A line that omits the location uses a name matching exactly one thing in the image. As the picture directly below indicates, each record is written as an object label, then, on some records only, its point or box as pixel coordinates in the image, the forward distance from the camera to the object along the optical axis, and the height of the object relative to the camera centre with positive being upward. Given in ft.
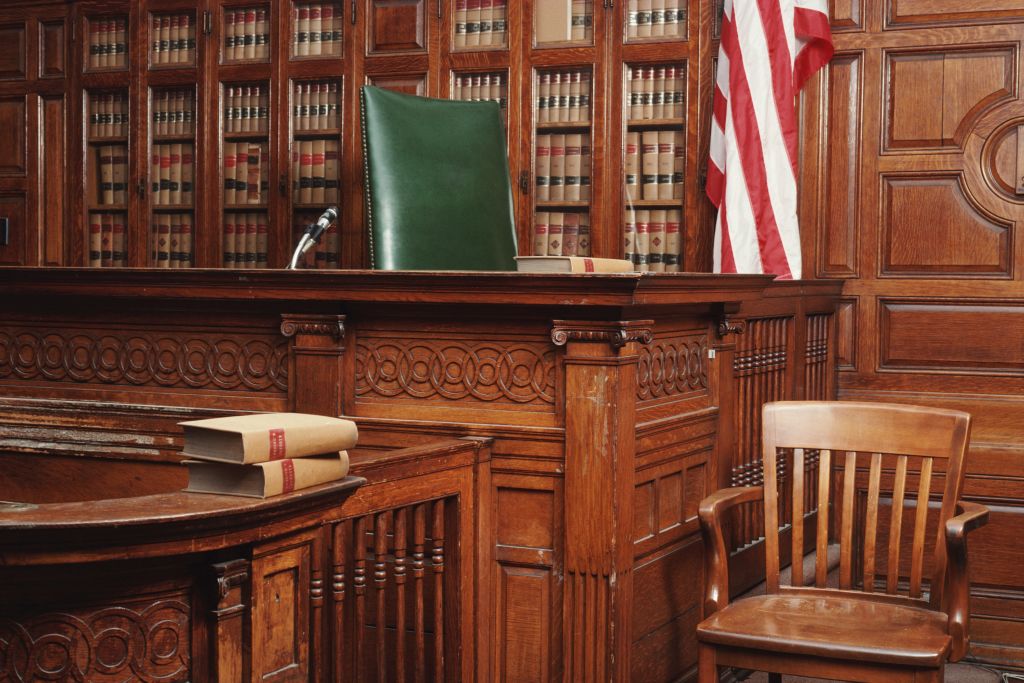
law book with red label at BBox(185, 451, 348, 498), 4.92 -0.82
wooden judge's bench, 7.45 -0.91
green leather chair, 11.31 +1.13
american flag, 13.35 +2.01
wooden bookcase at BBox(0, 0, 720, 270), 14.98 +2.58
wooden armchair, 7.14 -2.06
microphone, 10.15 +0.56
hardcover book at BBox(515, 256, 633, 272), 8.05 +0.23
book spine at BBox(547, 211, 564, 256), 15.44 +0.87
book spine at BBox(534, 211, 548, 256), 15.52 +0.86
